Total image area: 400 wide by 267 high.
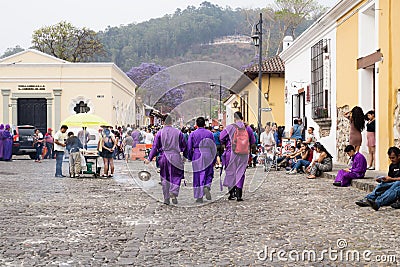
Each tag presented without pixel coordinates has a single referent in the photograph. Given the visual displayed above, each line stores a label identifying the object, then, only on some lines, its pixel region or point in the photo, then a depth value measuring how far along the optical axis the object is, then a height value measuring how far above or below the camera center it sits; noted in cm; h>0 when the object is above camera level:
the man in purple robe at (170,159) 1109 -43
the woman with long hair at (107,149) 1724 -40
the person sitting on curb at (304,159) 1816 -71
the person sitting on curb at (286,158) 1978 -76
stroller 1929 -69
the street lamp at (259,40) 2632 +405
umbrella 1922 +40
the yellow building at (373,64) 1450 +183
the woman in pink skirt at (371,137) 1573 -7
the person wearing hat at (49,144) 2889 -45
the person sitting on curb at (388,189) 976 -86
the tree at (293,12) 5675 +1087
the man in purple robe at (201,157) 1148 -41
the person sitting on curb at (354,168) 1341 -71
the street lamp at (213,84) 1208 +97
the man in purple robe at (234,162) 1152 -51
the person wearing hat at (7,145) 2653 -44
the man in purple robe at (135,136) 2175 -6
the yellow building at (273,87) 3328 +253
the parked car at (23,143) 2869 -39
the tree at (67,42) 5656 +832
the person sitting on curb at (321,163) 1631 -75
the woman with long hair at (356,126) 1567 +20
